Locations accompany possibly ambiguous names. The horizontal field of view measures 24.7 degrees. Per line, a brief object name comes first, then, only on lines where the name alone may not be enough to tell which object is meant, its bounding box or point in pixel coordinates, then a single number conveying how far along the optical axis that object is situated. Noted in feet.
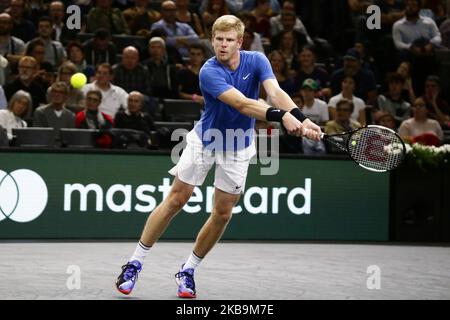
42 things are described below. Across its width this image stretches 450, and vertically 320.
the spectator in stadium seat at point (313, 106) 46.75
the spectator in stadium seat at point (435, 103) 51.70
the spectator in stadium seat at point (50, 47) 47.93
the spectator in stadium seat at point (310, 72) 50.47
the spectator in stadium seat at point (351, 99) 48.16
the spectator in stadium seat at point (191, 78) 48.08
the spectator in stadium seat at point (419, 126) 47.06
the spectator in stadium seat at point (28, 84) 44.57
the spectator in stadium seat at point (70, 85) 45.55
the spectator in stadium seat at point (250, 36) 50.21
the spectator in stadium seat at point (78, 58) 47.06
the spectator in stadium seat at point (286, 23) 54.29
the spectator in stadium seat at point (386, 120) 45.57
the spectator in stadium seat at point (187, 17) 52.90
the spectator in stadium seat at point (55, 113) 42.19
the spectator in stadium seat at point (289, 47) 52.31
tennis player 24.12
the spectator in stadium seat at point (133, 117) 43.19
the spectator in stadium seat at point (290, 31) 53.62
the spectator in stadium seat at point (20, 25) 49.16
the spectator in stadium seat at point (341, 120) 44.88
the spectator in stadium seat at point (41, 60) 45.83
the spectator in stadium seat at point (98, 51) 48.75
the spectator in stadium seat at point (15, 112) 41.45
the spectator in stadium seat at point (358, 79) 51.16
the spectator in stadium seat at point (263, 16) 55.57
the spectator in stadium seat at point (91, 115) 42.83
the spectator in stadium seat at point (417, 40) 54.08
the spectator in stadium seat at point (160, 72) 47.91
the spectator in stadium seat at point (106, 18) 51.01
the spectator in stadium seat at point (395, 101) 50.88
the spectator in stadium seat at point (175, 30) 51.44
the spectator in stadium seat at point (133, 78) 47.62
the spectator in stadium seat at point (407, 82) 53.06
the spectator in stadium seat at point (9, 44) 46.73
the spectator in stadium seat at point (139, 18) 52.60
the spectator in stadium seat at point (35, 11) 50.93
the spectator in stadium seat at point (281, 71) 48.80
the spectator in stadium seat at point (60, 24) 49.98
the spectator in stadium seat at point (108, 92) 45.29
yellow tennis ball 45.42
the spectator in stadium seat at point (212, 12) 52.75
